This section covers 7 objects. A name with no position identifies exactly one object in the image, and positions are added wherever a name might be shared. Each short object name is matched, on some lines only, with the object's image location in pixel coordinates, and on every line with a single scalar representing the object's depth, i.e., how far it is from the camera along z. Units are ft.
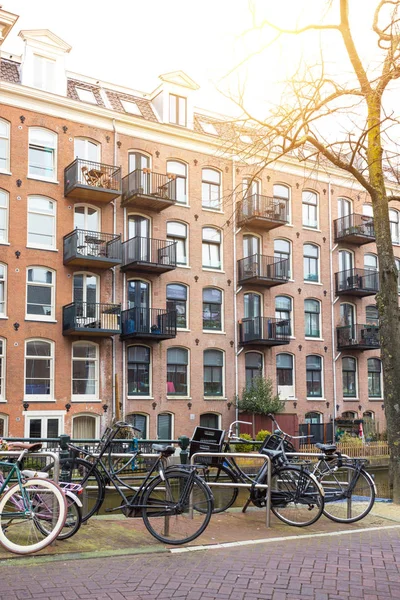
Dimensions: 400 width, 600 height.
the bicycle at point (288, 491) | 26.21
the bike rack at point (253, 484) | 25.52
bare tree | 32.96
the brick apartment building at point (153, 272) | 80.38
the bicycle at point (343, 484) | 27.91
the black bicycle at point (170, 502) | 22.45
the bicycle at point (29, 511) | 20.12
